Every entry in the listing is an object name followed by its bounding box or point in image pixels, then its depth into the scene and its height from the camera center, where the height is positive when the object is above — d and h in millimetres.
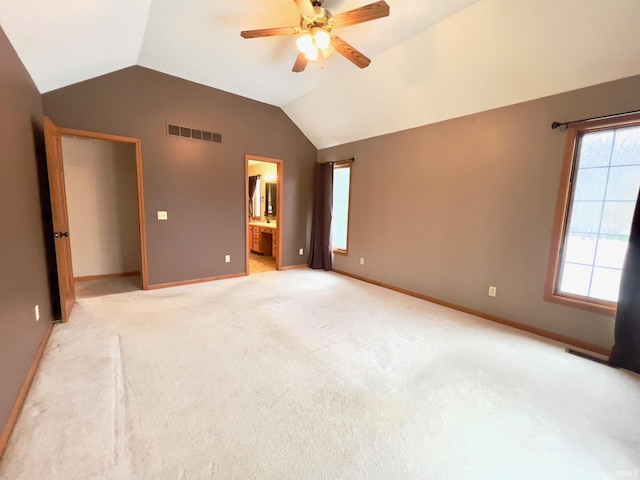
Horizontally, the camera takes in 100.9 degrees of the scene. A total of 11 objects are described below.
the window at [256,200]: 7304 +209
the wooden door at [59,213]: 2570 -115
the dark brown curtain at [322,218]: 5000 -170
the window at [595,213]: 2348 +45
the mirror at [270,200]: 6785 +207
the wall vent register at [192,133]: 3801 +1076
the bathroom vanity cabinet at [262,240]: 6488 -803
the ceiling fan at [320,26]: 1918 +1444
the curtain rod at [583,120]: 2229 +881
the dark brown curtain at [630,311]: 2131 -756
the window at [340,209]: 4990 +10
